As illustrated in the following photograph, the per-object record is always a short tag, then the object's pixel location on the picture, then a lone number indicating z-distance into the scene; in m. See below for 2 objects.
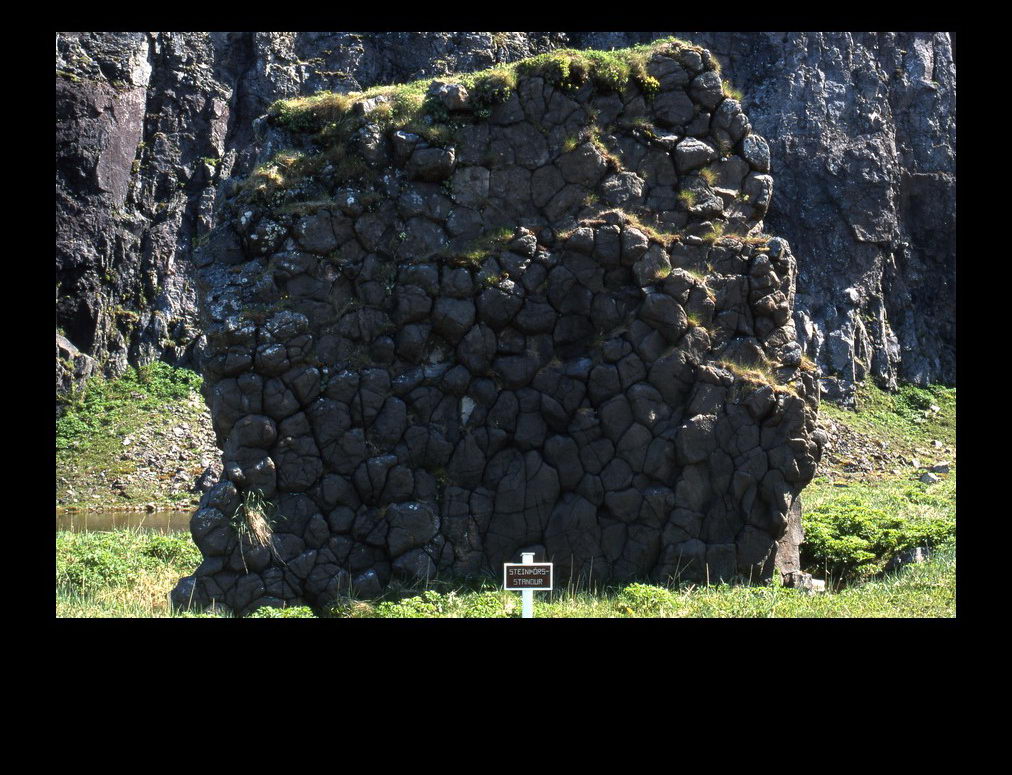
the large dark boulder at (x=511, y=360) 11.99
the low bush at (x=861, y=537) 13.91
